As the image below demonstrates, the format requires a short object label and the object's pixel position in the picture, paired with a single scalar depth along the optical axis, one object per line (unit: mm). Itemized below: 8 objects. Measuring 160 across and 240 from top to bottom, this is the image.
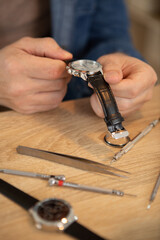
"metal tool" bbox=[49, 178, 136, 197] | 432
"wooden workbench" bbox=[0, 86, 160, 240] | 381
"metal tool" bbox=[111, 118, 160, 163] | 515
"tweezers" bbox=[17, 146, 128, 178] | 477
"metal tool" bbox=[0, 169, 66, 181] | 452
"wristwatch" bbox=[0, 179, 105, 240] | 362
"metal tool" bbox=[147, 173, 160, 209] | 427
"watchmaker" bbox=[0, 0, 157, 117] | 602
